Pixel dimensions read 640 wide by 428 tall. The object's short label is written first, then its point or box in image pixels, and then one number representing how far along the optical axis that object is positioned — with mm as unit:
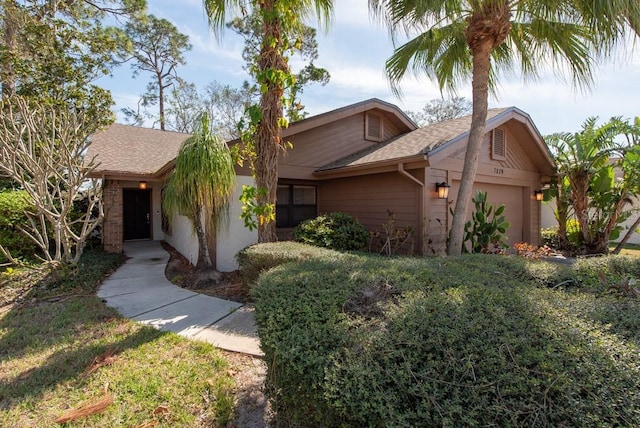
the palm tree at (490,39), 5340
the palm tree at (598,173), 9133
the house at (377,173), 7832
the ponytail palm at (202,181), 6785
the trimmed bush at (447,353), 1424
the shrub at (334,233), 7000
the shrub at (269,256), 5012
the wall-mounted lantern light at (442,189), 7699
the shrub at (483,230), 8141
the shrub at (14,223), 8258
